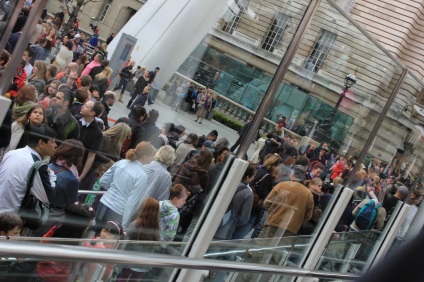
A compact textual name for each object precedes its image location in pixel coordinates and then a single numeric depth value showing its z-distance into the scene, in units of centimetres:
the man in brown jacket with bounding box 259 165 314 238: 415
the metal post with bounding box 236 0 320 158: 372
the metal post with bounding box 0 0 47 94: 227
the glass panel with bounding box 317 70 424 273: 521
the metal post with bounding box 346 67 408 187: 507
